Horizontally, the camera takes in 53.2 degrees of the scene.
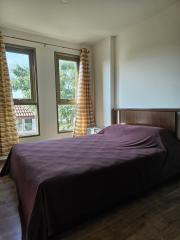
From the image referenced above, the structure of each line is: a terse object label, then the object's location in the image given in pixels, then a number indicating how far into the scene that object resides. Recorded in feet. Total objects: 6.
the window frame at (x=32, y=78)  11.82
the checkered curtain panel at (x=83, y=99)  13.78
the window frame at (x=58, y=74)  13.25
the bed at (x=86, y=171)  4.76
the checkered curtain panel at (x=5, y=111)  10.72
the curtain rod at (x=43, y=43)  11.53
